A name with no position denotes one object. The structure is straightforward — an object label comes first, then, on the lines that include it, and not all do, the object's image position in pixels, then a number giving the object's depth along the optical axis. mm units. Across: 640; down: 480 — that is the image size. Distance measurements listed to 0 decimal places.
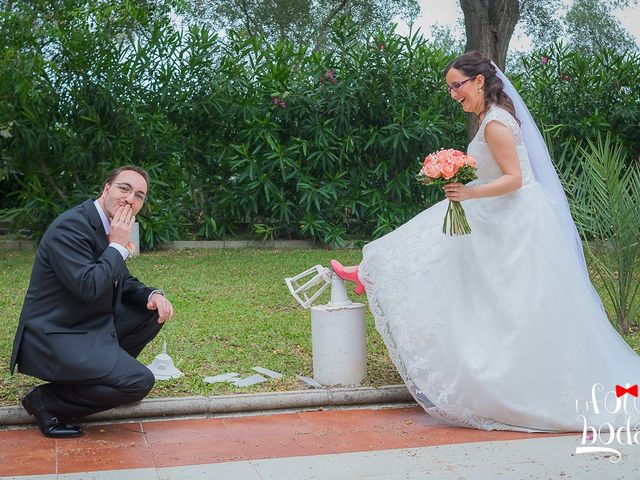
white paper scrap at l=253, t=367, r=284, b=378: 5387
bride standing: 4496
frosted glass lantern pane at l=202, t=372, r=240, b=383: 5242
